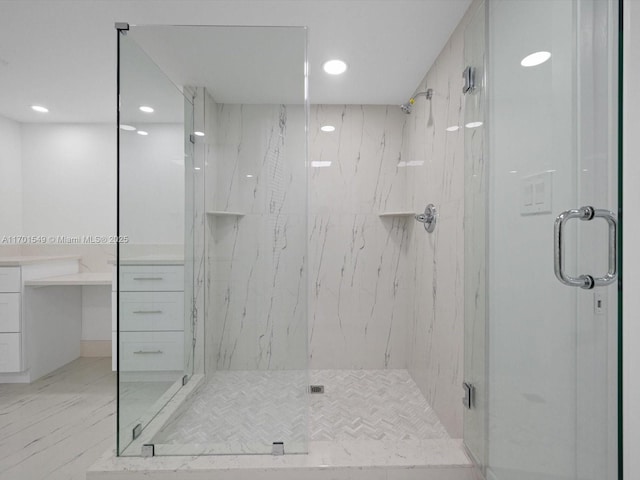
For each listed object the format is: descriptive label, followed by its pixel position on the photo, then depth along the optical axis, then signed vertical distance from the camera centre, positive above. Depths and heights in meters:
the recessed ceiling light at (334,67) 2.33 +1.13
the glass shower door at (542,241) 0.82 +0.01
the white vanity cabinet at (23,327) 2.84 -0.71
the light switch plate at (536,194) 1.04 +0.15
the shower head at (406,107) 2.79 +1.03
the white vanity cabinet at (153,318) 1.70 -0.36
